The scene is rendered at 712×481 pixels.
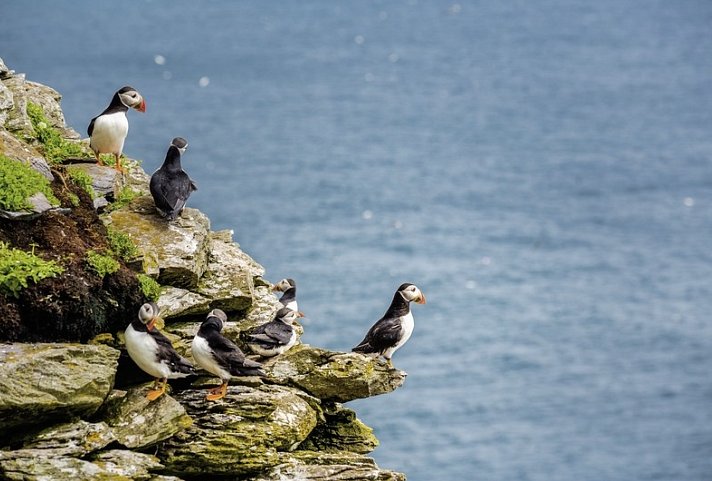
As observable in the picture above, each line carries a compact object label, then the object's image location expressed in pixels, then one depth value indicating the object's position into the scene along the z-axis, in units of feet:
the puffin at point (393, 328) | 73.56
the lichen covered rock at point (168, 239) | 71.97
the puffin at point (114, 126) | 78.48
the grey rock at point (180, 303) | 70.59
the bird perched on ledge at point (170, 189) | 75.31
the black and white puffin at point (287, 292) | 82.48
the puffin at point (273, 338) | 70.64
